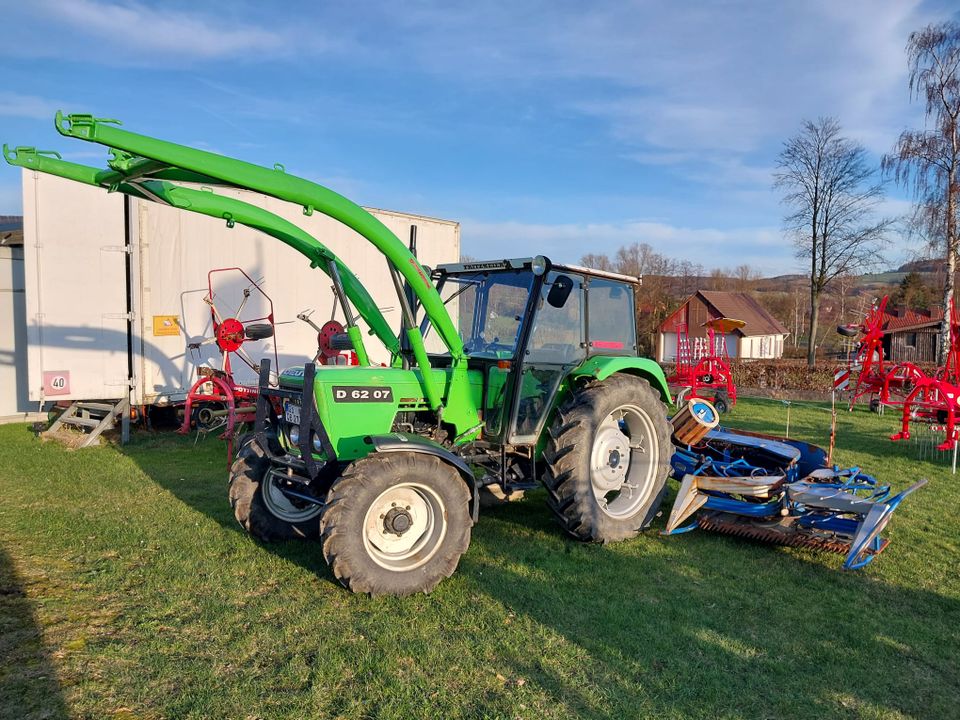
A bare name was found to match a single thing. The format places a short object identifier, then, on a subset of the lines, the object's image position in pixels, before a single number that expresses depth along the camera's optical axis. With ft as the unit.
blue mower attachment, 15.83
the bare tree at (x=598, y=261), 139.95
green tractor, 13.44
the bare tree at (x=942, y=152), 59.77
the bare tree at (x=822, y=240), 85.25
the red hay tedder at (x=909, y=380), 27.96
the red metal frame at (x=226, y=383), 28.94
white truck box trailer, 28.25
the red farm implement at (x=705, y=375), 45.75
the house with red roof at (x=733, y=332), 126.21
